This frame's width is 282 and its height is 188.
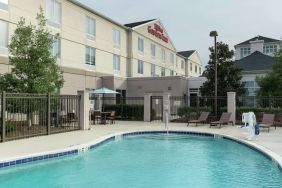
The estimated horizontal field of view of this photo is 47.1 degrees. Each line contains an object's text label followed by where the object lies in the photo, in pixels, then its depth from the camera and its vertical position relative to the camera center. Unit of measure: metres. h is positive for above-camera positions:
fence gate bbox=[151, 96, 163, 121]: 24.78 -0.06
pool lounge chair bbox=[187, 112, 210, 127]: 20.78 -0.70
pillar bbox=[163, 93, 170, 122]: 22.73 +0.52
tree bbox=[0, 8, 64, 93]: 16.06 +2.11
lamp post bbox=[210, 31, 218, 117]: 21.44 +4.73
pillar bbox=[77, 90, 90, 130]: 17.64 -0.23
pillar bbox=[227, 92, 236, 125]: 21.56 +0.08
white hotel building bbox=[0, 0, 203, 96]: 22.48 +5.64
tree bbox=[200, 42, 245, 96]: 29.88 +2.98
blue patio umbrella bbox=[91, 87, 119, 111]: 23.79 +1.13
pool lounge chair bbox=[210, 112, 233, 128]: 19.58 -0.85
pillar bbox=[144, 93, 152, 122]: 23.95 -0.06
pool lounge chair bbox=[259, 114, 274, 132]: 17.78 -0.77
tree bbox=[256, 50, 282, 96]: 29.25 +2.35
